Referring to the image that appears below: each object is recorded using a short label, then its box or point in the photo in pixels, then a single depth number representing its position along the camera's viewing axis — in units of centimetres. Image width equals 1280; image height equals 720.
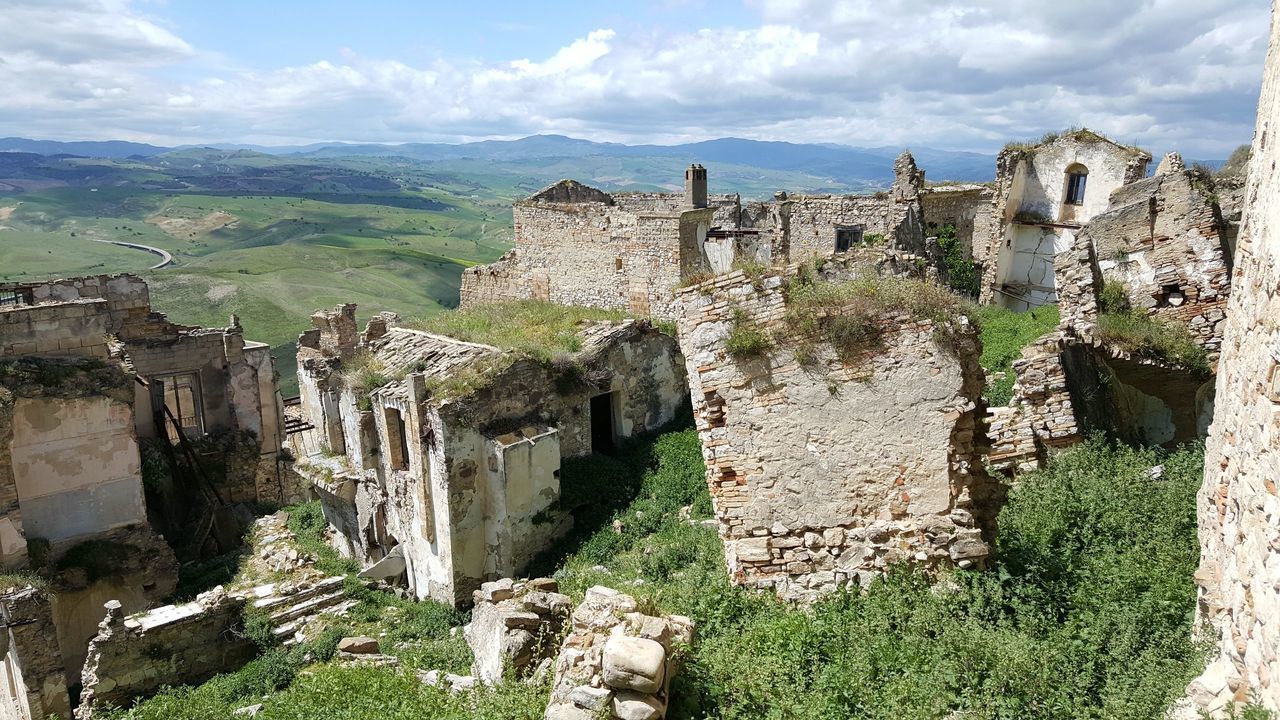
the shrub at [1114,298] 1358
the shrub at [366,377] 1559
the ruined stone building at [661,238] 2003
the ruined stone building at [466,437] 1403
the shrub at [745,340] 760
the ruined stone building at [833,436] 721
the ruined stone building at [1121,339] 1059
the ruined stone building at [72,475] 1496
